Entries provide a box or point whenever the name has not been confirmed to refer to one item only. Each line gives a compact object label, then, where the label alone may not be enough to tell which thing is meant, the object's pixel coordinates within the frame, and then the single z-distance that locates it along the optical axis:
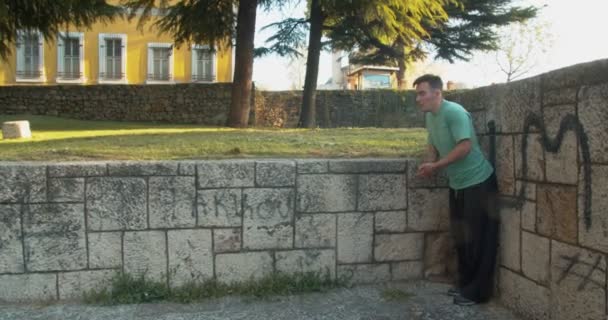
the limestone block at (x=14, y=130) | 10.52
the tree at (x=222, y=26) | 13.62
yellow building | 29.72
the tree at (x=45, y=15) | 12.88
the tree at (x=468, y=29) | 19.28
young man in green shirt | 3.98
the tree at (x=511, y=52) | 37.84
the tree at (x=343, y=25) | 13.10
